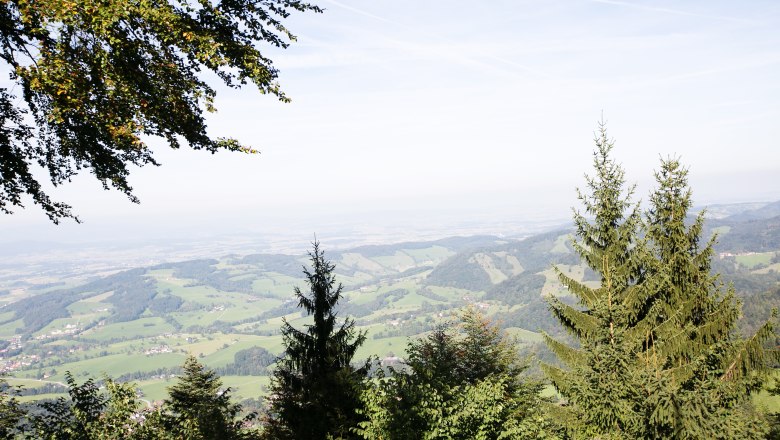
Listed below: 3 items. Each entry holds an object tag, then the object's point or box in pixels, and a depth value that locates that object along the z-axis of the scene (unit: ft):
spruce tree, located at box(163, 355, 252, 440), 46.68
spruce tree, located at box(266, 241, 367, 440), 43.86
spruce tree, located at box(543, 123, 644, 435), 41.22
